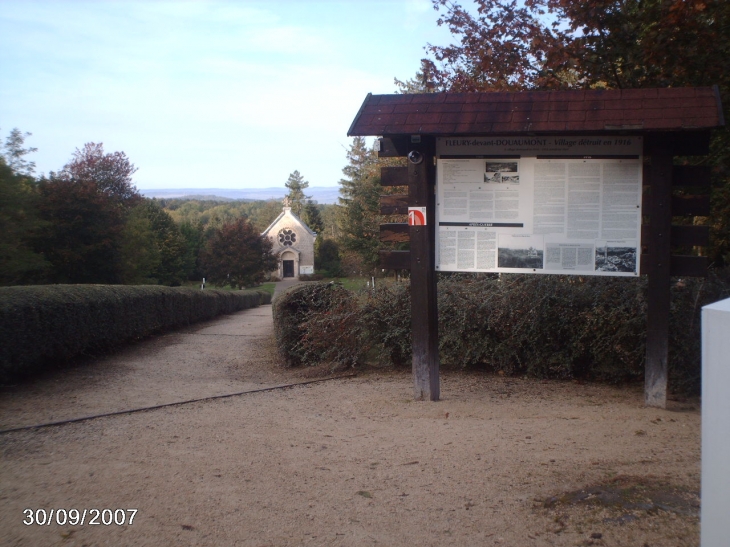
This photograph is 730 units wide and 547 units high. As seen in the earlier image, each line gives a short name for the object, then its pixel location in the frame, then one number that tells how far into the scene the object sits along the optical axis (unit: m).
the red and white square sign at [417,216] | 7.41
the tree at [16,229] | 23.69
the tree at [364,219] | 29.45
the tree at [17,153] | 27.79
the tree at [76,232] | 30.86
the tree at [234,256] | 58.72
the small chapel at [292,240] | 89.31
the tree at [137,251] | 37.42
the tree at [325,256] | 86.75
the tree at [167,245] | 60.99
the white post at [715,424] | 2.49
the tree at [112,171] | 54.41
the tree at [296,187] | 139.12
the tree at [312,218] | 108.94
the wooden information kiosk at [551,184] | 6.89
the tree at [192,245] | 76.13
